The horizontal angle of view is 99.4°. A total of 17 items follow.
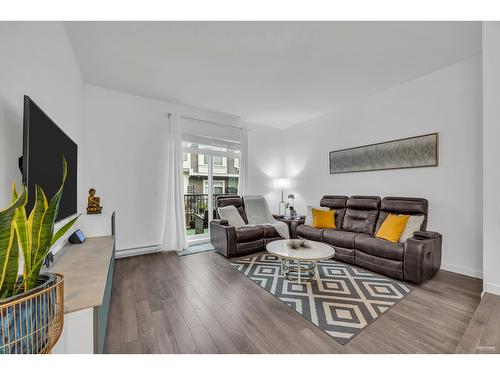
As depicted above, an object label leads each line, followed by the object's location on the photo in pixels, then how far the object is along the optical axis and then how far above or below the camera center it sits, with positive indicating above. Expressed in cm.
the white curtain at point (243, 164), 487 +55
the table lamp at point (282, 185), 523 +6
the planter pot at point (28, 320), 64 -43
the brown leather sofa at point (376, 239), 243 -71
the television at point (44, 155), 108 +20
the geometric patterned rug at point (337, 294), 178 -113
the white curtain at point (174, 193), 388 -10
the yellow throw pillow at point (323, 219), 371 -56
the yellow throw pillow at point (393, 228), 278 -54
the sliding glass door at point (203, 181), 452 +16
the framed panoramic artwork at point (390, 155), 300 +53
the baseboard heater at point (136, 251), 353 -109
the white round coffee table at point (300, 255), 234 -76
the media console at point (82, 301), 99 -60
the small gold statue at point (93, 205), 283 -23
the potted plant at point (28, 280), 66 -35
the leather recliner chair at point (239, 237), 341 -85
